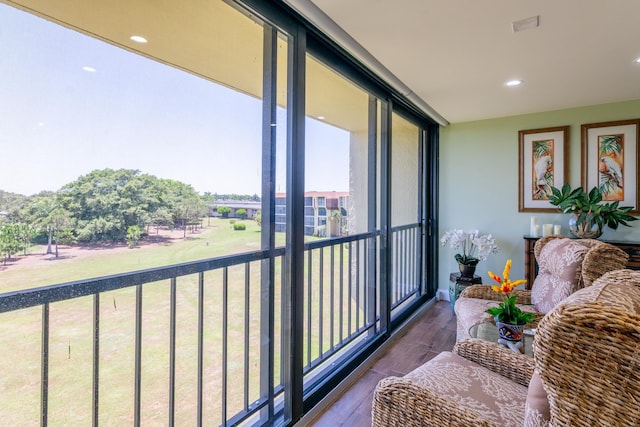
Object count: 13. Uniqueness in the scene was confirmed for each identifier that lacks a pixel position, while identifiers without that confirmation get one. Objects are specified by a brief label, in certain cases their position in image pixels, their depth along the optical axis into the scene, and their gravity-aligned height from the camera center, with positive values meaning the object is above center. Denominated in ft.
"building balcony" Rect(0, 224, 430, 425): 3.36 -1.78
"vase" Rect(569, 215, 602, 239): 10.14 -0.43
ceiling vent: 5.88 +3.58
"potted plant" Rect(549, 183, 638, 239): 9.86 +0.17
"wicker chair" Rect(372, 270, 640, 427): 2.04 -1.08
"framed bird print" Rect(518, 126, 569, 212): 11.51 +1.86
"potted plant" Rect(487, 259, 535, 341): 5.62 -1.80
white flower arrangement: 11.55 -1.08
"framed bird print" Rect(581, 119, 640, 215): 10.47 +1.90
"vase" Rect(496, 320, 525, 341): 5.61 -2.01
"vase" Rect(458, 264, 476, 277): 11.81 -1.97
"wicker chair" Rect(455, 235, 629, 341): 6.15 -1.29
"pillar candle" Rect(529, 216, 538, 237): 11.50 -0.38
